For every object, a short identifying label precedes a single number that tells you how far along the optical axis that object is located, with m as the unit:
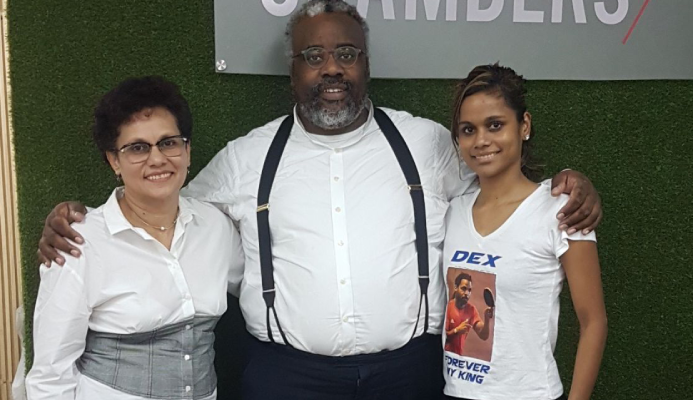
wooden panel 1.92
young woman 1.38
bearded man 1.57
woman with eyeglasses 1.35
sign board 1.91
